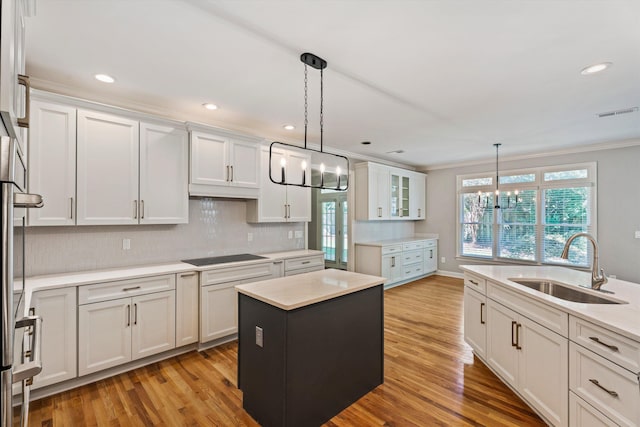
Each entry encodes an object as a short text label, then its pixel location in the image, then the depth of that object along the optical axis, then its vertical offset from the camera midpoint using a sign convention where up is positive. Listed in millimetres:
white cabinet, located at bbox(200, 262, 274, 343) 3203 -958
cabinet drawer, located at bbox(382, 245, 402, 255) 5672 -686
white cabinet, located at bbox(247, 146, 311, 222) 4074 +222
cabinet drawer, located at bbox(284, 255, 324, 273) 4051 -698
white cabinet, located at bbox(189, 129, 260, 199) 3408 +586
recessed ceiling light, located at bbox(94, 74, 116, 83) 2595 +1190
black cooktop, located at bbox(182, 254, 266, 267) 3440 -563
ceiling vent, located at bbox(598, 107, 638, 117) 3425 +1214
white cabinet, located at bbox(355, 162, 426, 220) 5762 +453
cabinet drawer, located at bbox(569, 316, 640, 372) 1435 -670
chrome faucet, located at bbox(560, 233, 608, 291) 2221 -456
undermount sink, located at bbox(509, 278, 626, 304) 2171 -615
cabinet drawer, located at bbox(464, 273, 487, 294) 2772 -663
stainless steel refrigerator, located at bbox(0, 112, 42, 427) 582 -102
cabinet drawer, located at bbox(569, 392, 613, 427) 1573 -1103
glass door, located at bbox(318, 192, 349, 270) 7172 -349
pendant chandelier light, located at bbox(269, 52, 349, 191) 2354 +847
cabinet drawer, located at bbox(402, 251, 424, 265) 6232 -925
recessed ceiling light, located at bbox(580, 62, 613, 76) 2407 +1210
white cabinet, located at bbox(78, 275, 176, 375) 2547 -1009
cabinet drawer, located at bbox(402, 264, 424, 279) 6223 -1214
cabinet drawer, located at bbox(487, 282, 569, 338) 1857 -669
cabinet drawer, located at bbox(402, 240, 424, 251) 6239 -669
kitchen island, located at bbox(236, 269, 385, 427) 1947 -958
